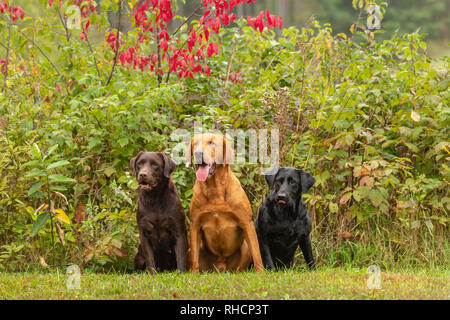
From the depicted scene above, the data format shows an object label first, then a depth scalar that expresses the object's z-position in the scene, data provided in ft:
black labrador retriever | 34.58
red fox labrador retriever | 34.04
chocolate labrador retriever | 34.63
